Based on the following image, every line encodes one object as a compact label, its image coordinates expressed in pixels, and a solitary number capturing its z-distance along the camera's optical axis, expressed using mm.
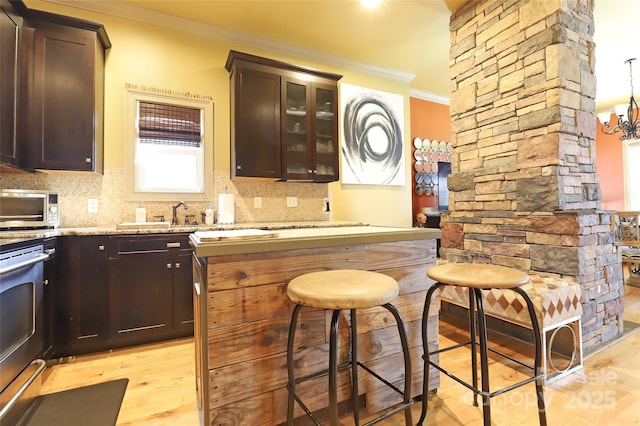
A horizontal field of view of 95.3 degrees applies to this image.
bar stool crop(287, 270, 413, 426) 936
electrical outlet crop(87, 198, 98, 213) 2600
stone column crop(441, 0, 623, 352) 2078
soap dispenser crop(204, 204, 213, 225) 2889
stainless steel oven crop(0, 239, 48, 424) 1381
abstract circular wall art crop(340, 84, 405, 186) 3857
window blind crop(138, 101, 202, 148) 2801
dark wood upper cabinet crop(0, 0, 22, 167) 2000
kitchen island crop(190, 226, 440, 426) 1118
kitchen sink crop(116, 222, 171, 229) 2340
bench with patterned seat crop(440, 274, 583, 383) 1805
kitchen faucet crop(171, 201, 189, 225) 2862
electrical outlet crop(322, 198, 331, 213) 3652
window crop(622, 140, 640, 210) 5504
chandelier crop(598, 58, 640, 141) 4117
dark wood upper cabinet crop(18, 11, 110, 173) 2203
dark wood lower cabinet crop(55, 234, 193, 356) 2119
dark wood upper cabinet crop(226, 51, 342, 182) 2883
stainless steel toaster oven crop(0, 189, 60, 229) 1964
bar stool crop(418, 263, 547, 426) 1195
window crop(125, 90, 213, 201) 2764
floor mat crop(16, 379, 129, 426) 1487
